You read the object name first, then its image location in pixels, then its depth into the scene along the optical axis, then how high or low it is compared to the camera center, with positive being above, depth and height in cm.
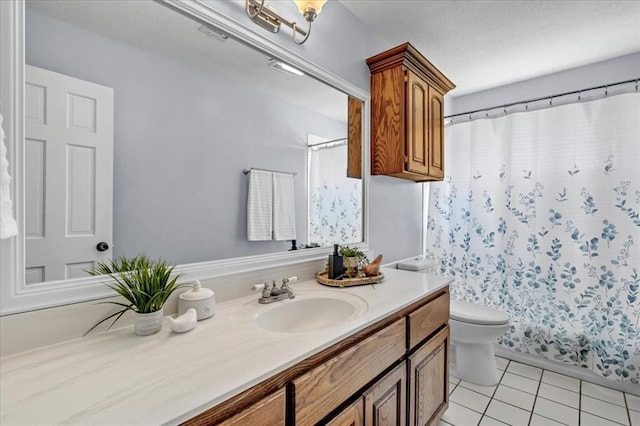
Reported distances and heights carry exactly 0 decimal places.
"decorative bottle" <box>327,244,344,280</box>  143 -26
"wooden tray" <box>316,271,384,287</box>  138 -32
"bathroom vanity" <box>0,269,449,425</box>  54 -34
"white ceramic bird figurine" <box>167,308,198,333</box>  83 -31
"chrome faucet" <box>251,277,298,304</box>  114 -32
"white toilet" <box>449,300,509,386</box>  190 -83
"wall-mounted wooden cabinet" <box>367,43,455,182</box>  177 +64
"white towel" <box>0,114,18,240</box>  57 +1
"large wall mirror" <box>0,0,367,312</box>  79 +26
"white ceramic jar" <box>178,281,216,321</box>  94 -28
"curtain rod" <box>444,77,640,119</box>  192 +84
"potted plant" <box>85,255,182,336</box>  83 -22
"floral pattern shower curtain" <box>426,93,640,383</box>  193 -10
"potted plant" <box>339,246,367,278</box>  149 -24
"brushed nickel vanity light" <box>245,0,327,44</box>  116 +81
